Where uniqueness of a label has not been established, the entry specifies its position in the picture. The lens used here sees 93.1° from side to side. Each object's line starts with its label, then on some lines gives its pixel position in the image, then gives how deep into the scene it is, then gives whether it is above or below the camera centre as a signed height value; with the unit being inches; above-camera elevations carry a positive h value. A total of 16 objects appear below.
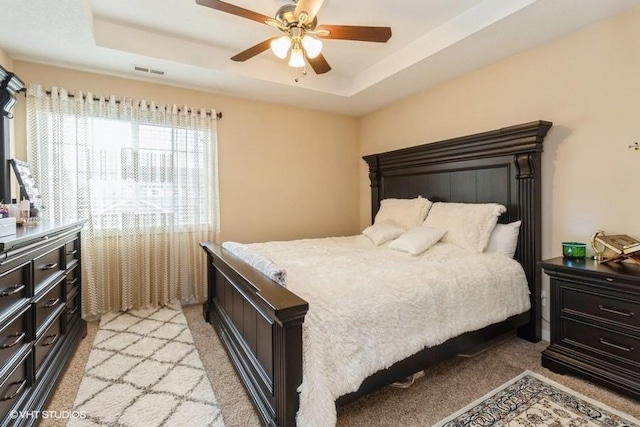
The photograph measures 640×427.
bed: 52.4 -16.3
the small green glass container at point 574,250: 85.7 -12.9
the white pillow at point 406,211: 125.2 -2.1
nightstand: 68.8 -29.1
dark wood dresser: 52.8 -23.2
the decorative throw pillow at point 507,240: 99.7 -11.5
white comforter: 53.7 -22.1
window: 115.1 +15.5
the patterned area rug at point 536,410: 62.2 -44.5
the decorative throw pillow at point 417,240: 101.6 -11.7
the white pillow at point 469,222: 100.7 -5.9
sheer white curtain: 110.4 +8.8
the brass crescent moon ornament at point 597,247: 82.0 -11.9
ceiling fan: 70.5 +45.6
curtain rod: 105.3 +42.5
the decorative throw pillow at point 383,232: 121.0 -10.3
